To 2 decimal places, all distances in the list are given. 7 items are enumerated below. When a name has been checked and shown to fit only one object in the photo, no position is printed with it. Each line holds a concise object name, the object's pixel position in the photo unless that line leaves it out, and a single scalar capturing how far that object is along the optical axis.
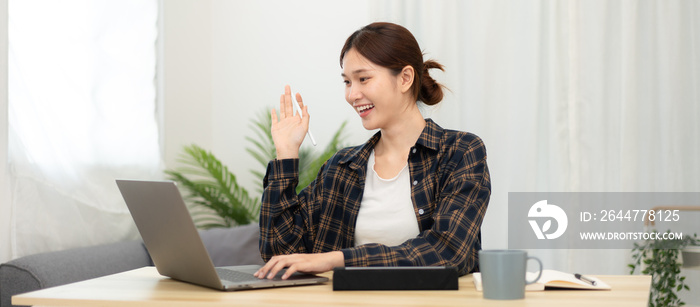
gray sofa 2.23
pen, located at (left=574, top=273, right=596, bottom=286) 1.28
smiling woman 1.71
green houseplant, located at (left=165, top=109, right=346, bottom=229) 3.22
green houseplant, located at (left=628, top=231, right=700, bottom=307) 2.77
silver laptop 1.23
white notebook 1.23
